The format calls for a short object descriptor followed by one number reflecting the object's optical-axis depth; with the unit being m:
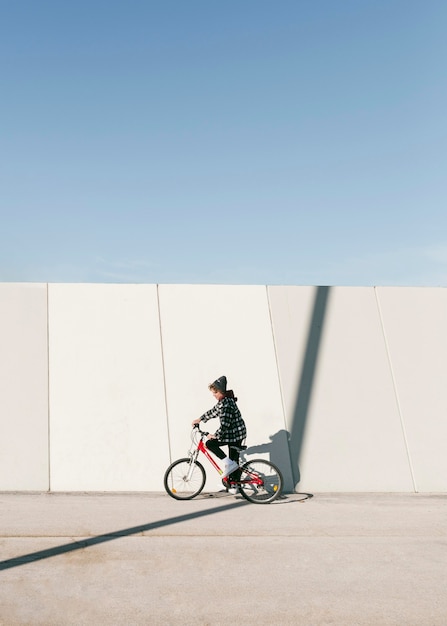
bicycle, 7.05
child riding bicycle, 7.08
